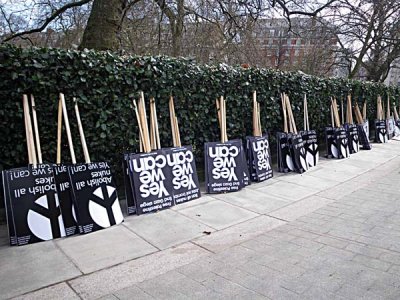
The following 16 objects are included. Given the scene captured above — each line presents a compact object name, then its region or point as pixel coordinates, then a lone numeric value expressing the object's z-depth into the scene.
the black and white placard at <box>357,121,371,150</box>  9.88
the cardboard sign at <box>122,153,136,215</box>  4.41
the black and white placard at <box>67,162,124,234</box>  3.76
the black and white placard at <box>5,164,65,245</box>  3.45
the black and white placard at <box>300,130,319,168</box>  7.39
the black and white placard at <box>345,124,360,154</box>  9.22
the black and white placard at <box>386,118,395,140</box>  12.21
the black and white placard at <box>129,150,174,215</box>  4.37
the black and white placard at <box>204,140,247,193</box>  5.36
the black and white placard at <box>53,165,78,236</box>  3.72
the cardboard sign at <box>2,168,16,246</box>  3.41
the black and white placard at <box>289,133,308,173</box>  6.84
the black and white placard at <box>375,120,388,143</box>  11.42
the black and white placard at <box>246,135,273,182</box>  6.10
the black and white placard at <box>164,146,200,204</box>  4.81
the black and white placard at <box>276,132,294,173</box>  6.86
